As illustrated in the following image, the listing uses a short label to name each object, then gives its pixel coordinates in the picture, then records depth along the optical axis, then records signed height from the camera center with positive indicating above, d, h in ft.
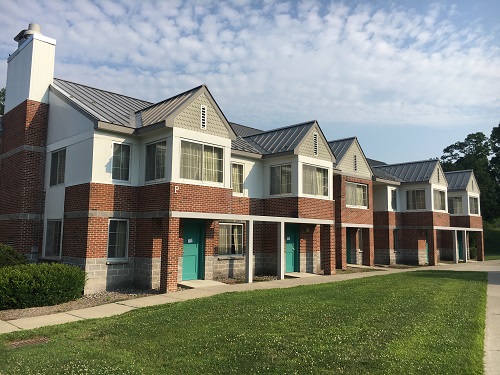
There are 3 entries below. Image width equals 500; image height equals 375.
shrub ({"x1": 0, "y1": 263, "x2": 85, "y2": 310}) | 35.91 -4.59
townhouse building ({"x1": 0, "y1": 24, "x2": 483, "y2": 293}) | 46.47 +6.24
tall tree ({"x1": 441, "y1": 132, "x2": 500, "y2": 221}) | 149.18 +28.44
